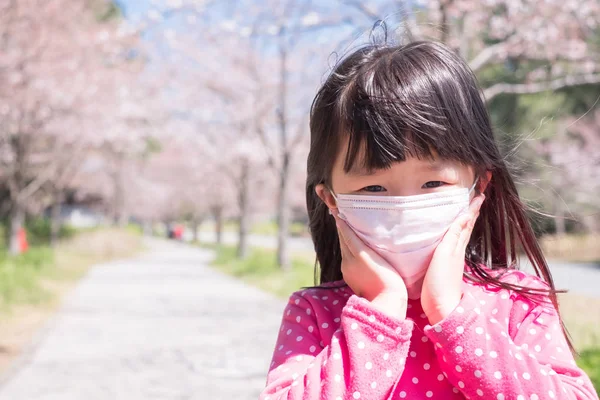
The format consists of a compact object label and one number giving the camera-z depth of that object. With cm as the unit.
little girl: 98
